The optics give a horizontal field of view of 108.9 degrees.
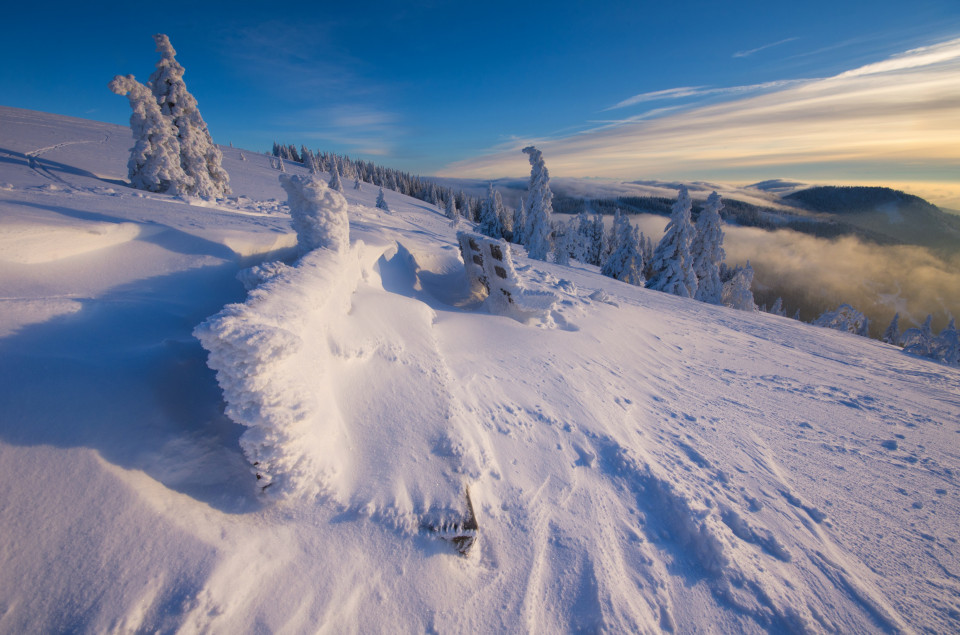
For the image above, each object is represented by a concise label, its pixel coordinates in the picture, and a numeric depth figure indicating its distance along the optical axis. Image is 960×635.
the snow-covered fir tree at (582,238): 48.66
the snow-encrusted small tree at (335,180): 44.86
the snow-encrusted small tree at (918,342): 23.24
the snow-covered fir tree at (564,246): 34.41
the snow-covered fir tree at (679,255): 25.52
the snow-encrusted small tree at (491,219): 51.97
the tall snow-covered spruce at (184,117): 19.94
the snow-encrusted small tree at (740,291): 32.09
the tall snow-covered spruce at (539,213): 33.56
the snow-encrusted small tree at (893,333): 43.62
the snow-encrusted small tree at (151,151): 18.22
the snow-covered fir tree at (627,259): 34.31
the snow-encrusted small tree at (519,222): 50.02
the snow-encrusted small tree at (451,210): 60.10
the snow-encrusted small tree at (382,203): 45.73
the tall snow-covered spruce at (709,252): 26.77
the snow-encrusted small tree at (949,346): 23.73
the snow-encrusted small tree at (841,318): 27.44
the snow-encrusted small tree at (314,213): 7.21
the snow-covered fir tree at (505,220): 57.08
